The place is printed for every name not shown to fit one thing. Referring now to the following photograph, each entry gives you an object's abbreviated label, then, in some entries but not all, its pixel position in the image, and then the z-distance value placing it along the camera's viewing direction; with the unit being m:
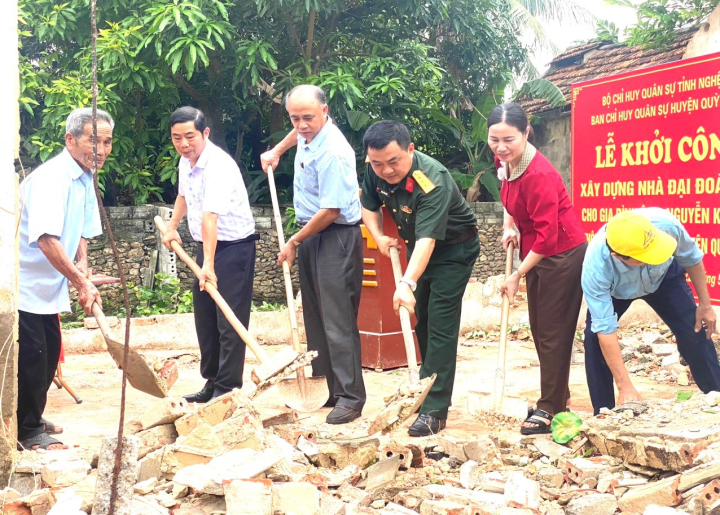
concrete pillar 3.14
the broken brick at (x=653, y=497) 3.10
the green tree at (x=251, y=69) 9.30
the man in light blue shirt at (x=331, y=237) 4.73
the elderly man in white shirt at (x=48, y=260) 3.88
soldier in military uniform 4.30
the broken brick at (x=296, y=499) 2.92
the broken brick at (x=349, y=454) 3.68
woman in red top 4.35
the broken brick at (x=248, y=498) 2.83
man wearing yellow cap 3.85
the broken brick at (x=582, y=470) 3.47
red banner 5.46
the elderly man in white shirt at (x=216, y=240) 4.86
